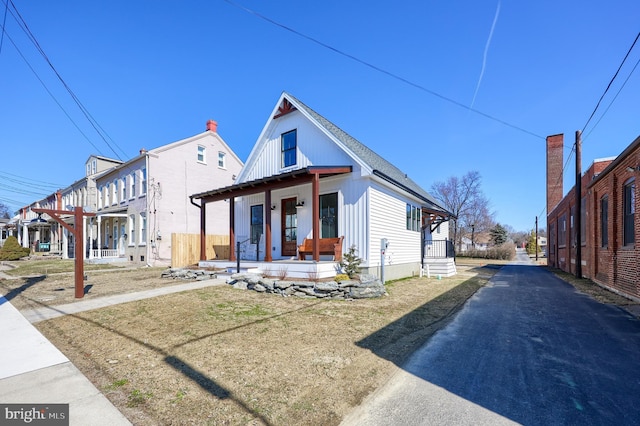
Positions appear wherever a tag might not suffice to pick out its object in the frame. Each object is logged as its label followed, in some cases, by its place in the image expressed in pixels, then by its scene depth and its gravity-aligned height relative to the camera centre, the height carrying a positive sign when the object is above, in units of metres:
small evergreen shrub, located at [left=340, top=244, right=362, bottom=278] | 10.30 -1.42
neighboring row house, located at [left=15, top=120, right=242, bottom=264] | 19.48 +1.59
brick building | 9.09 -0.16
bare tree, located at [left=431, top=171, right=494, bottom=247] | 47.72 +2.39
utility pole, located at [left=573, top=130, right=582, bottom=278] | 15.78 +0.48
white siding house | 11.04 +0.70
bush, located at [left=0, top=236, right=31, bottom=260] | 25.52 -2.50
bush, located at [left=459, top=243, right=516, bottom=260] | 39.75 -4.16
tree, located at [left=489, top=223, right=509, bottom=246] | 56.85 -2.61
